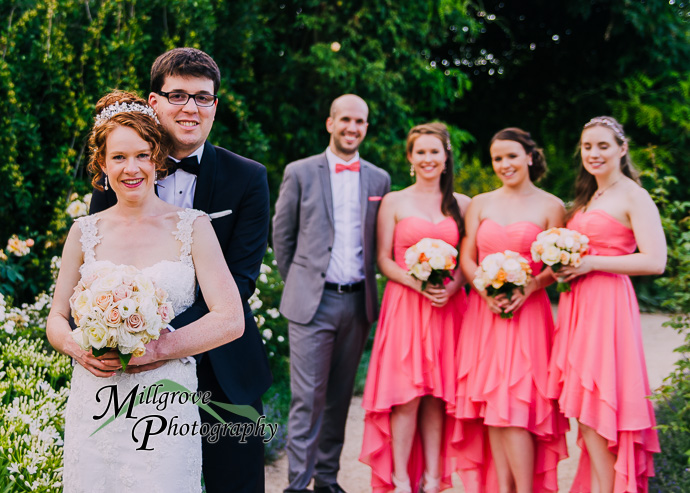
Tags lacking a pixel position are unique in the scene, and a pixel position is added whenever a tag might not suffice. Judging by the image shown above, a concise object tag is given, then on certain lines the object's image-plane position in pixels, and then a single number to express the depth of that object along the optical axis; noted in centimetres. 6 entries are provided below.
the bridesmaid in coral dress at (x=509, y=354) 389
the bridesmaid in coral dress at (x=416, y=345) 421
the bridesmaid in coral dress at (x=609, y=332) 363
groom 268
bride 232
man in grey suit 442
